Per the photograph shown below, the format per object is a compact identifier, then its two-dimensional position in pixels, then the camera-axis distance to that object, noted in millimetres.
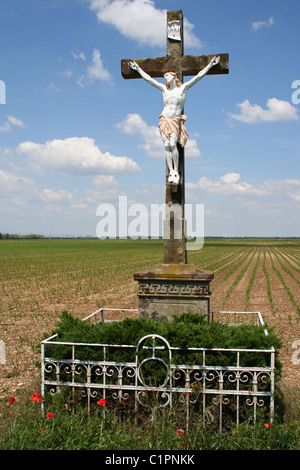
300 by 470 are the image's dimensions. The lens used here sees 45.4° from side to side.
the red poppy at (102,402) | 3902
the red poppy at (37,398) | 4098
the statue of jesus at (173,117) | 6090
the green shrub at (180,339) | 4355
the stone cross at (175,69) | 6301
